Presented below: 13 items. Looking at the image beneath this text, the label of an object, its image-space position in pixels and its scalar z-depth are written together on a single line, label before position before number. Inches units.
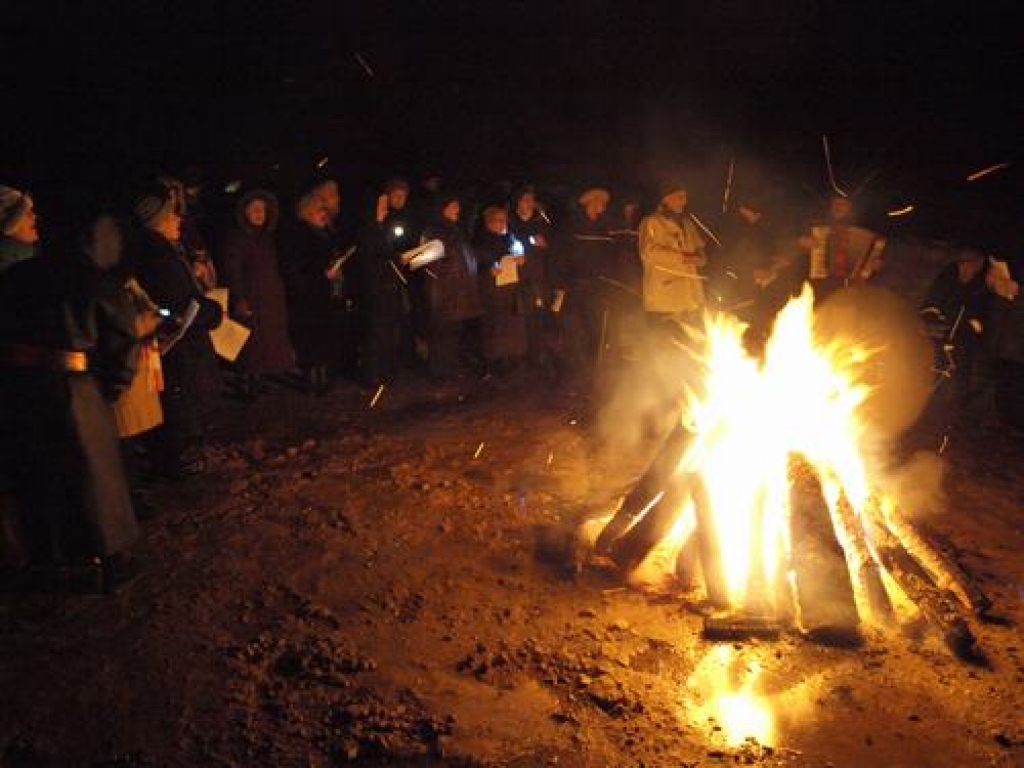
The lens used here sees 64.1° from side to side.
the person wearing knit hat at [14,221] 230.8
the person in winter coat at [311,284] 365.1
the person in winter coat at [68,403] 186.5
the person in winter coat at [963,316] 343.3
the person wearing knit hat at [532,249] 400.5
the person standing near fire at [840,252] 362.6
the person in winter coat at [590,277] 400.8
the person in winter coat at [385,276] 370.3
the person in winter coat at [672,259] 378.0
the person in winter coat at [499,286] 391.2
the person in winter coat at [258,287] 345.7
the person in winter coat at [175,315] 256.5
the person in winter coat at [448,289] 381.1
